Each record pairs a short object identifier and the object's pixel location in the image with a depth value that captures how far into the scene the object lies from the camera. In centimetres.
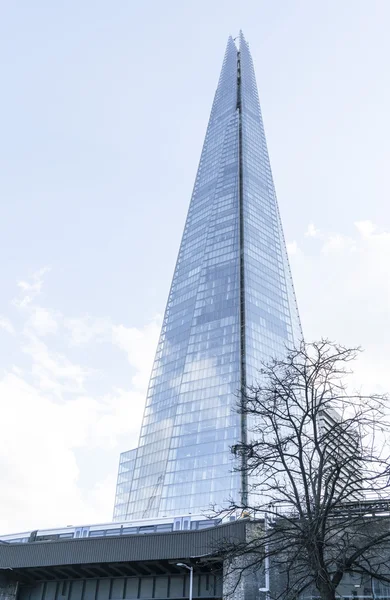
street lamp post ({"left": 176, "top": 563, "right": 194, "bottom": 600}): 3939
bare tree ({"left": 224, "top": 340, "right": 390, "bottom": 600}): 2286
